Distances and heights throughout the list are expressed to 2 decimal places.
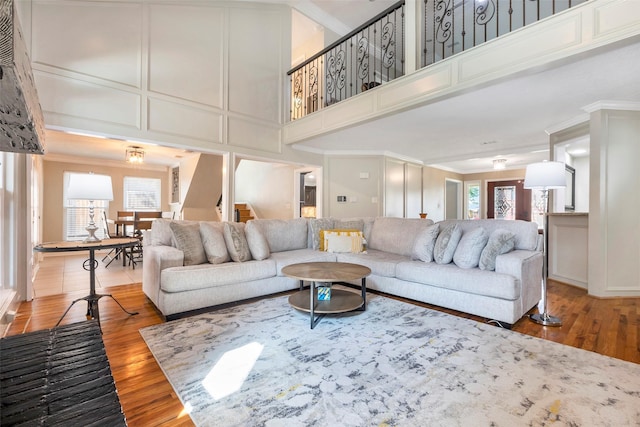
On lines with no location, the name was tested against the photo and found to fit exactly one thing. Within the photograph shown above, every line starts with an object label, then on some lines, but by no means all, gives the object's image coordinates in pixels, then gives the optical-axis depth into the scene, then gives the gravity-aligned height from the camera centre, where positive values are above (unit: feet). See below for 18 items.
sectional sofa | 8.64 -1.82
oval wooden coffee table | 8.15 -2.33
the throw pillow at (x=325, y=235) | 13.07 -1.06
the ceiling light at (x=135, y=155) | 19.52 +3.67
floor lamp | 8.78 +1.00
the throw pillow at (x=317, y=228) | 13.76 -0.78
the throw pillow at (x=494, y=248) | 9.09 -1.09
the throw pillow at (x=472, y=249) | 9.50 -1.17
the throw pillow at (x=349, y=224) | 14.44 -0.61
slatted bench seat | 2.23 -1.55
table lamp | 8.01 +0.59
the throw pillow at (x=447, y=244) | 10.16 -1.10
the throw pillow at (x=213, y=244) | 10.29 -1.19
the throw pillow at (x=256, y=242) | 11.12 -1.19
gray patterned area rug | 4.67 -3.19
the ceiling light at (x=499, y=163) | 22.72 +3.87
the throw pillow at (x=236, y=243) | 10.70 -1.20
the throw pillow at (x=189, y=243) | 9.93 -1.10
